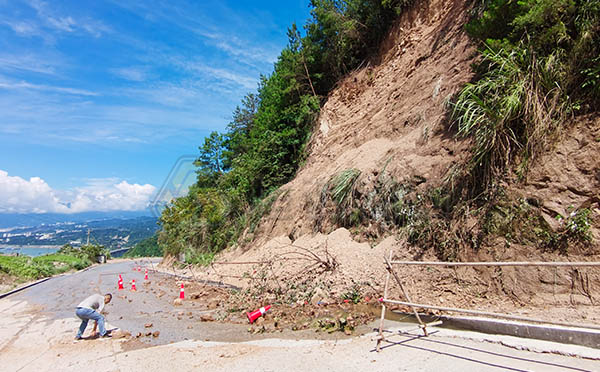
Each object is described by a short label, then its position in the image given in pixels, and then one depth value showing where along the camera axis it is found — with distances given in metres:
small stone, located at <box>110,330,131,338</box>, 6.57
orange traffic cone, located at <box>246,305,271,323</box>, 6.83
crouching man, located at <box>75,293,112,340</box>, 6.66
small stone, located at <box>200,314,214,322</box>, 7.50
